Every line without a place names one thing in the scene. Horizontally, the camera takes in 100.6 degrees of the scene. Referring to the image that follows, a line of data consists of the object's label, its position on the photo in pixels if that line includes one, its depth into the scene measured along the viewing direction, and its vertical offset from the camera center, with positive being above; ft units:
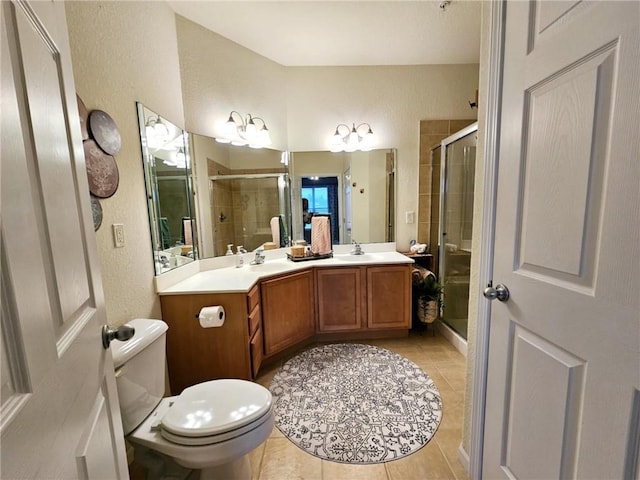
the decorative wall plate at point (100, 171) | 3.61 +0.62
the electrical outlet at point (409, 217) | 9.10 -0.38
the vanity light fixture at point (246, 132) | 7.16 +2.22
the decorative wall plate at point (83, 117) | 3.46 +1.29
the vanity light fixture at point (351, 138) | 8.70 +2.29
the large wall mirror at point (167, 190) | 5.06 +0.47
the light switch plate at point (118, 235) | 4.06 -0.32
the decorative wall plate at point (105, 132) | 3.71 +1.21
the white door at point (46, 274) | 1.22 -0.34
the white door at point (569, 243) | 1.90 -0.36
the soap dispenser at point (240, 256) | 7.35 -1.27
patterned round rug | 4.60 -4.07
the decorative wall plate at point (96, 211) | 3.67 +0.05
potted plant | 8.11 -2.82
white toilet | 3.28 -2.66
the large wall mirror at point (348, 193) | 8.79 +0.51
